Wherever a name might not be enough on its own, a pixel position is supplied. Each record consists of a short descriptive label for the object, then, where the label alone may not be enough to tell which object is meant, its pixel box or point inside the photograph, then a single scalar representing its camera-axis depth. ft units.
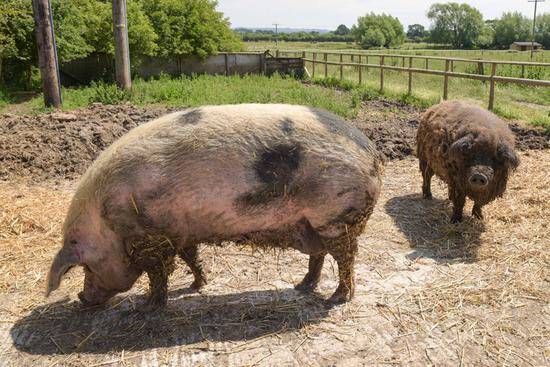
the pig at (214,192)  10.79
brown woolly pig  17.03
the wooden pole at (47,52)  36.52
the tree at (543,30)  256.93
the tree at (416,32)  428.97
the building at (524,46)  225.76
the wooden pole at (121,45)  43.45
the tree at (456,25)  294.25
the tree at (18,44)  46.42
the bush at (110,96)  42.34
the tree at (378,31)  290.35
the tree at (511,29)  270.26
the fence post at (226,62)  73.08
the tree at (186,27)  67.67
